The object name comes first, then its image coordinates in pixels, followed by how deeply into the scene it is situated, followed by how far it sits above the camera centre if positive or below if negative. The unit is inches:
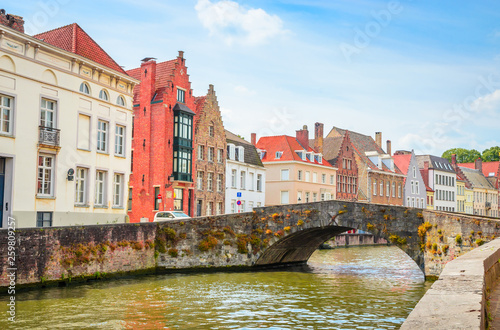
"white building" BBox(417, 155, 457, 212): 2800.2 +186.0
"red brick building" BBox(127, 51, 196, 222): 1362.0 +175.2
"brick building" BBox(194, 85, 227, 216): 1498.5 +160.4
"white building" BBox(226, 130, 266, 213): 1635.1 +113.4
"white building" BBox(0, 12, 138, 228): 820.0 +137.0
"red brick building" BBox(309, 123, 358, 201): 2148.7 +230.4
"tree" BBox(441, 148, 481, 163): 3565.5 +401.4
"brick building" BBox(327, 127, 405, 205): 2319.1 +182.9
